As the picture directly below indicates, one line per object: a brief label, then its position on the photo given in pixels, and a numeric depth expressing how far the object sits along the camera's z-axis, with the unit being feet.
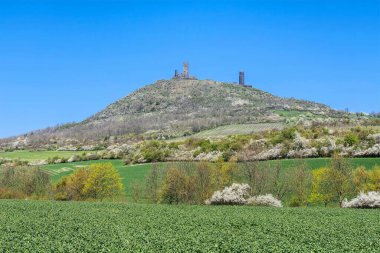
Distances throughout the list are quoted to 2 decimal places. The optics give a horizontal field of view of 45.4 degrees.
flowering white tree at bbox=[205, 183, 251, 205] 209.97
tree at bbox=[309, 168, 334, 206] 214.69
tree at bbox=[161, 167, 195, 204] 215.31
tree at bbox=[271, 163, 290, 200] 226.99
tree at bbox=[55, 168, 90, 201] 249.75
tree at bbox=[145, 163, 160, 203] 236.98
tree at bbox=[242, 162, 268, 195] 226.17
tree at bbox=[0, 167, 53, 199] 258.08
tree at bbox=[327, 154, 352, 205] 215.72
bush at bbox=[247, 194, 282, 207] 197.94
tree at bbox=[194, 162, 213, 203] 218.18
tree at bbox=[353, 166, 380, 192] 209.35
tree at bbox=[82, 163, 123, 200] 252.83
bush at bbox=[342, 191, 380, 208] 184.34
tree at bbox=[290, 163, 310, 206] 216.95
